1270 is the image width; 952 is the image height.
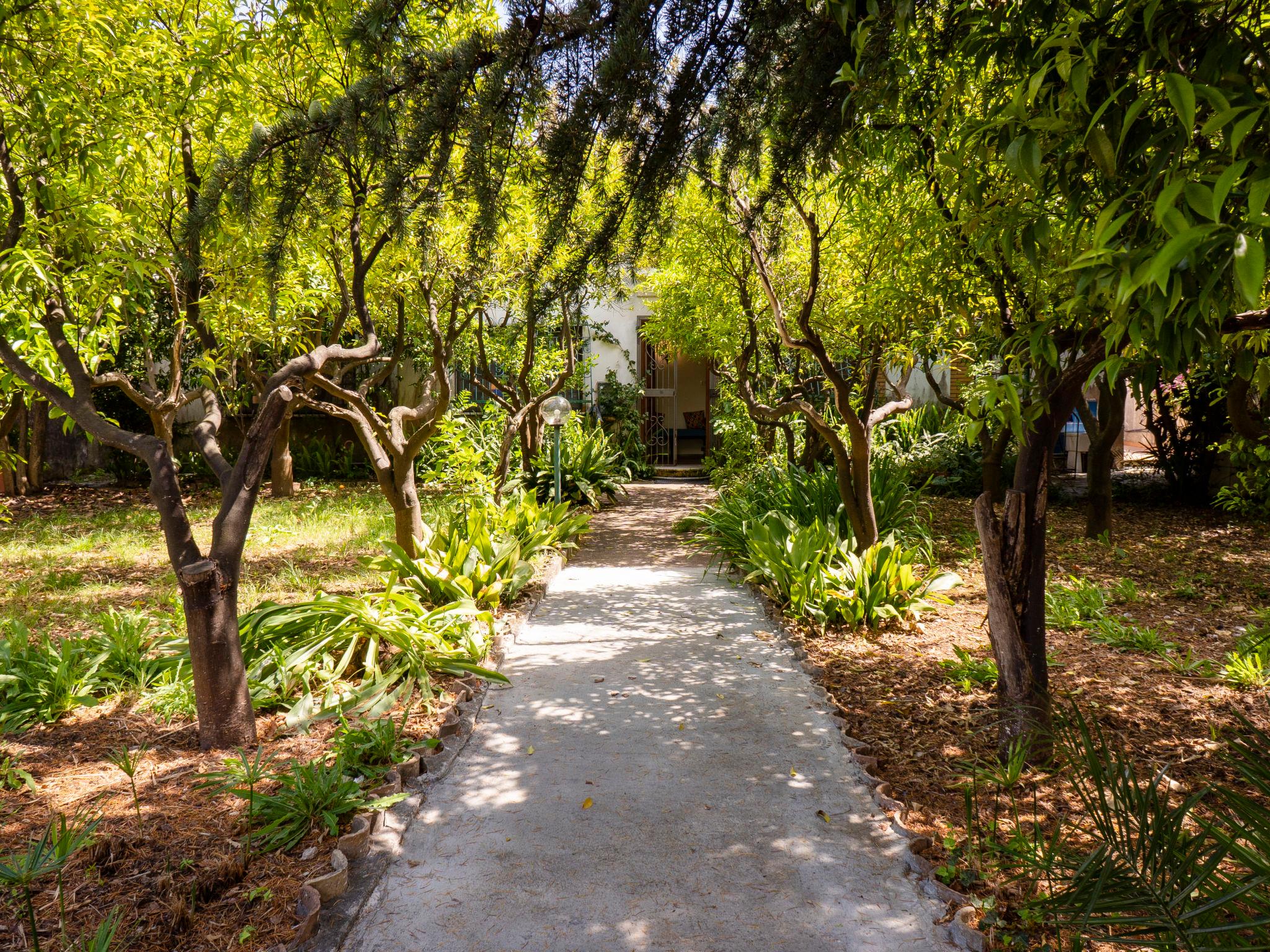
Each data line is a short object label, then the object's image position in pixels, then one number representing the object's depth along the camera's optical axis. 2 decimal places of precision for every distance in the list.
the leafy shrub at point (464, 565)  5.91
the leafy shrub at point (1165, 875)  1.81
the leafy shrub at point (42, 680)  4.12
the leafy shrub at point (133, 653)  4.51
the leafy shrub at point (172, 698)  4.14
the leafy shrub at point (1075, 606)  5.71
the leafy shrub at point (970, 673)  4.59
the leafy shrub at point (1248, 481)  7.77
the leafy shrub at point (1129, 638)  5.12
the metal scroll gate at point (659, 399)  15.81
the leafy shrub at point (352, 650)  4.31
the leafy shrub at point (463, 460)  7.87
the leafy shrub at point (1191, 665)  4.69
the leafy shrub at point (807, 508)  7.65
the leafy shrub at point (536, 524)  7.61
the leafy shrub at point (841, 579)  5.78
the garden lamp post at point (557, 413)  9.45
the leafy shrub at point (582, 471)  11.23
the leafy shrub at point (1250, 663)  4.45
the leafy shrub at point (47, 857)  2.40
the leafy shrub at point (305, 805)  2.96
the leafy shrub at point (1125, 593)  6.24
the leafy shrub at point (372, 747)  3.52
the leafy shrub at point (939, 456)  10.80
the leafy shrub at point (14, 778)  3.35
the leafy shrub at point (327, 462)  13.80
